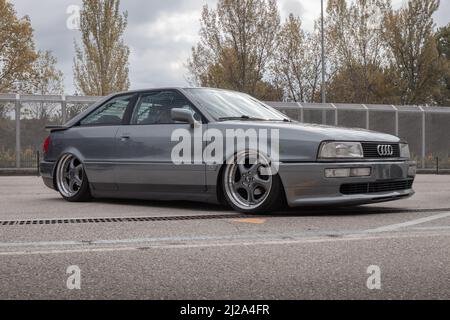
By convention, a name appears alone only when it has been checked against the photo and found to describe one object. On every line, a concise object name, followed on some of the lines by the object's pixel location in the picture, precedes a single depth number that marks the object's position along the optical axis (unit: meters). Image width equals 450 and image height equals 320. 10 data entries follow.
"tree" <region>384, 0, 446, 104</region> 33.03
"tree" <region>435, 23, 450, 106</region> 35.22
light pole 29.59
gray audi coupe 6.43
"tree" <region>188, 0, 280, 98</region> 30.02
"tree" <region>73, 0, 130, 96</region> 31.30
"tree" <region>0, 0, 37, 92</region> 28.11
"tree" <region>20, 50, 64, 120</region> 20.75
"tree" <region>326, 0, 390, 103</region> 33.56
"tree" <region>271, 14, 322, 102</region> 35.38
